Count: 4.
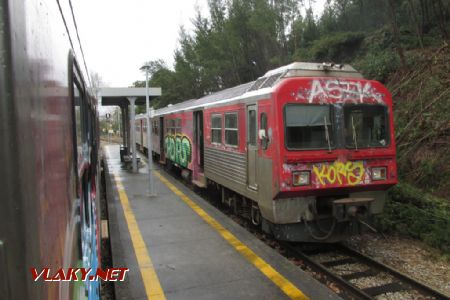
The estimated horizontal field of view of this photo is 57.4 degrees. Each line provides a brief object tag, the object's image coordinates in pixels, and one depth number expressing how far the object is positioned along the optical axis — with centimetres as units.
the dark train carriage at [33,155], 77
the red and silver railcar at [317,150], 618
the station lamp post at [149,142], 1047
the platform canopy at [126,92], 1497
